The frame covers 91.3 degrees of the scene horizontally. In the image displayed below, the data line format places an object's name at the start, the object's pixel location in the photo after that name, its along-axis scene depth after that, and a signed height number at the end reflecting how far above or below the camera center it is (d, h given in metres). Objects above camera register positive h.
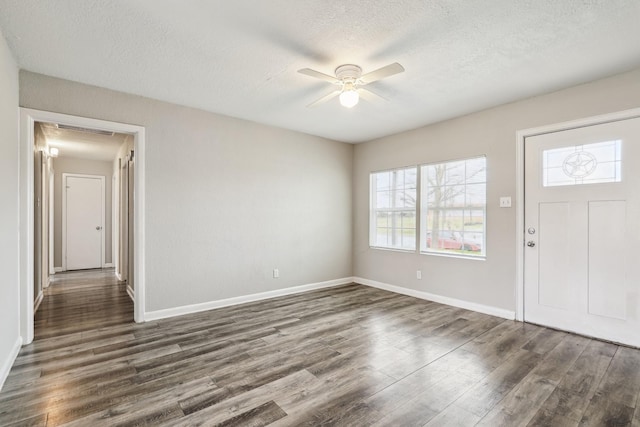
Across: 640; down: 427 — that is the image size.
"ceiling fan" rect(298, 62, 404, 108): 2.57 +1.16
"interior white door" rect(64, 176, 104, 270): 7.04 -0.19
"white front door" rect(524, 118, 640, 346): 2.93 -0.19
